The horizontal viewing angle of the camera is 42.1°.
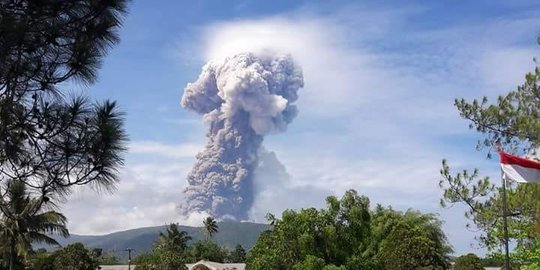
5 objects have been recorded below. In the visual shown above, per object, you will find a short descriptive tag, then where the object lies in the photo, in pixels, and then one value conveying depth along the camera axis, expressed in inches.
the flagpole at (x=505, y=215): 836.6
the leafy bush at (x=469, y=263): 1675.7
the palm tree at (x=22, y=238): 1668.3
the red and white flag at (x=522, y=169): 780.0
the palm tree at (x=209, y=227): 4980.3
